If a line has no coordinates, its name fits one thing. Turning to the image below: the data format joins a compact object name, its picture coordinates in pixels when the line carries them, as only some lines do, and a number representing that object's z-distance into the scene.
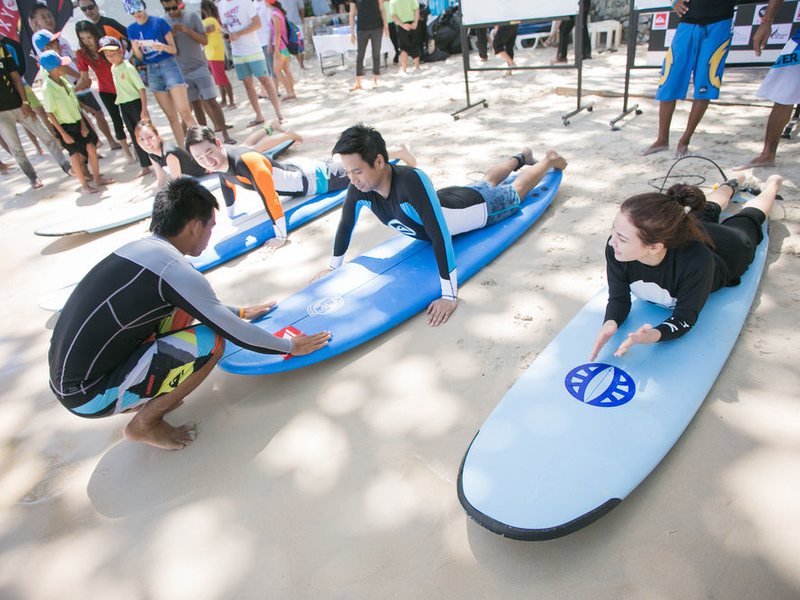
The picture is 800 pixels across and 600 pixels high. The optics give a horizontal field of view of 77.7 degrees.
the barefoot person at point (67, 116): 4.96
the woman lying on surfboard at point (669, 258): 1.82
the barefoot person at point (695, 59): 3.66
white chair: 8.33
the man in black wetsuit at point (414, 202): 2.46
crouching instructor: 1.82
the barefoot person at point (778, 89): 3.42
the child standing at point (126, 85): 5.03
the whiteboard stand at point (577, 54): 5.12
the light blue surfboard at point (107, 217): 4.34
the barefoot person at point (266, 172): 3.44
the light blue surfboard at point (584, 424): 1.53
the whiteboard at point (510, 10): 5.02
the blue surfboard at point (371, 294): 2.42
